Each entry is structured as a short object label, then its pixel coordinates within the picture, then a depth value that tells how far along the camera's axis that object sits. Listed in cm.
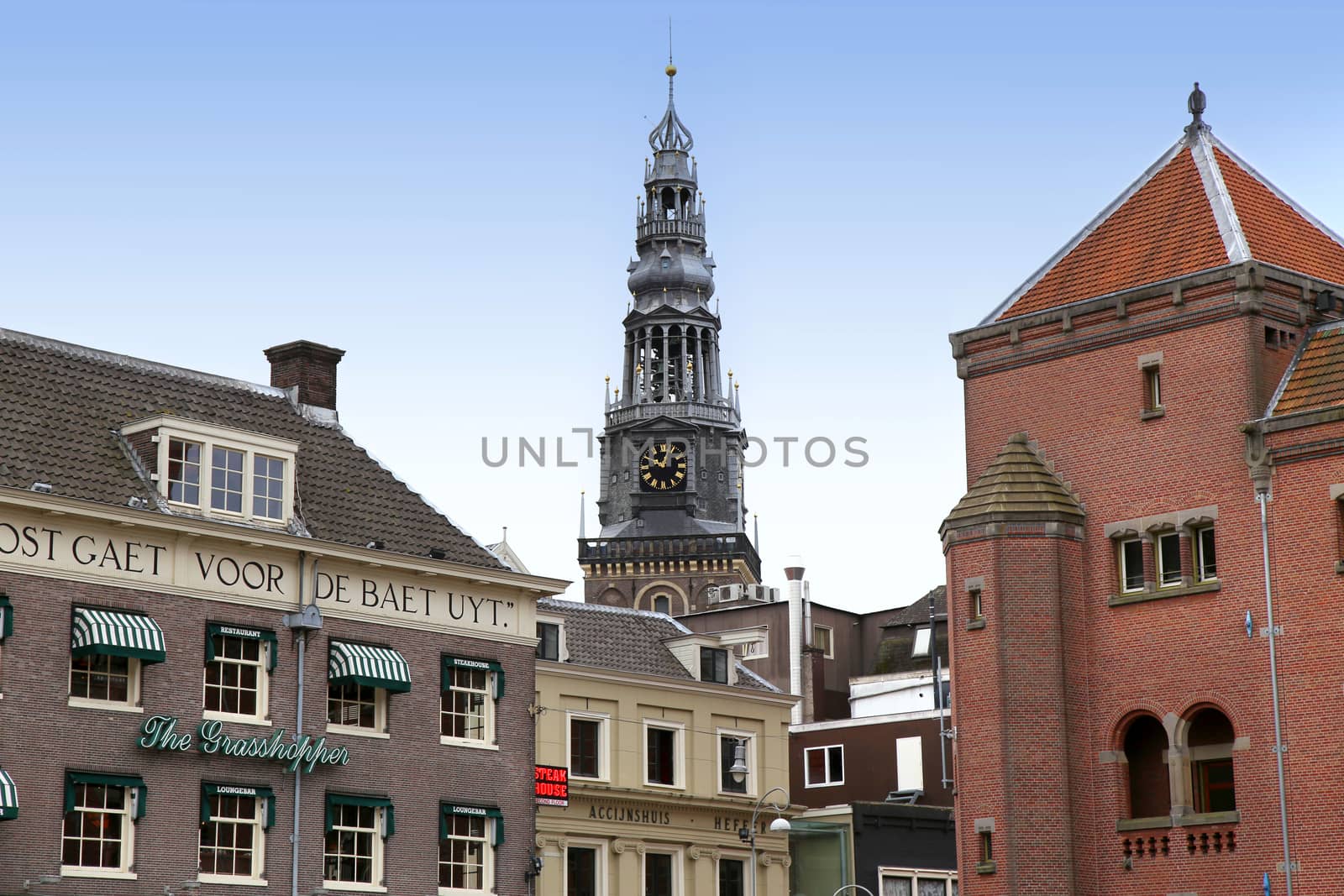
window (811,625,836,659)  9950
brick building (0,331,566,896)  4269
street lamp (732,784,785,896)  5281
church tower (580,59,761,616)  14788
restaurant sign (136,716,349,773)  4378
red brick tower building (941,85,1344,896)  4422
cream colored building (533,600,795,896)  5941
